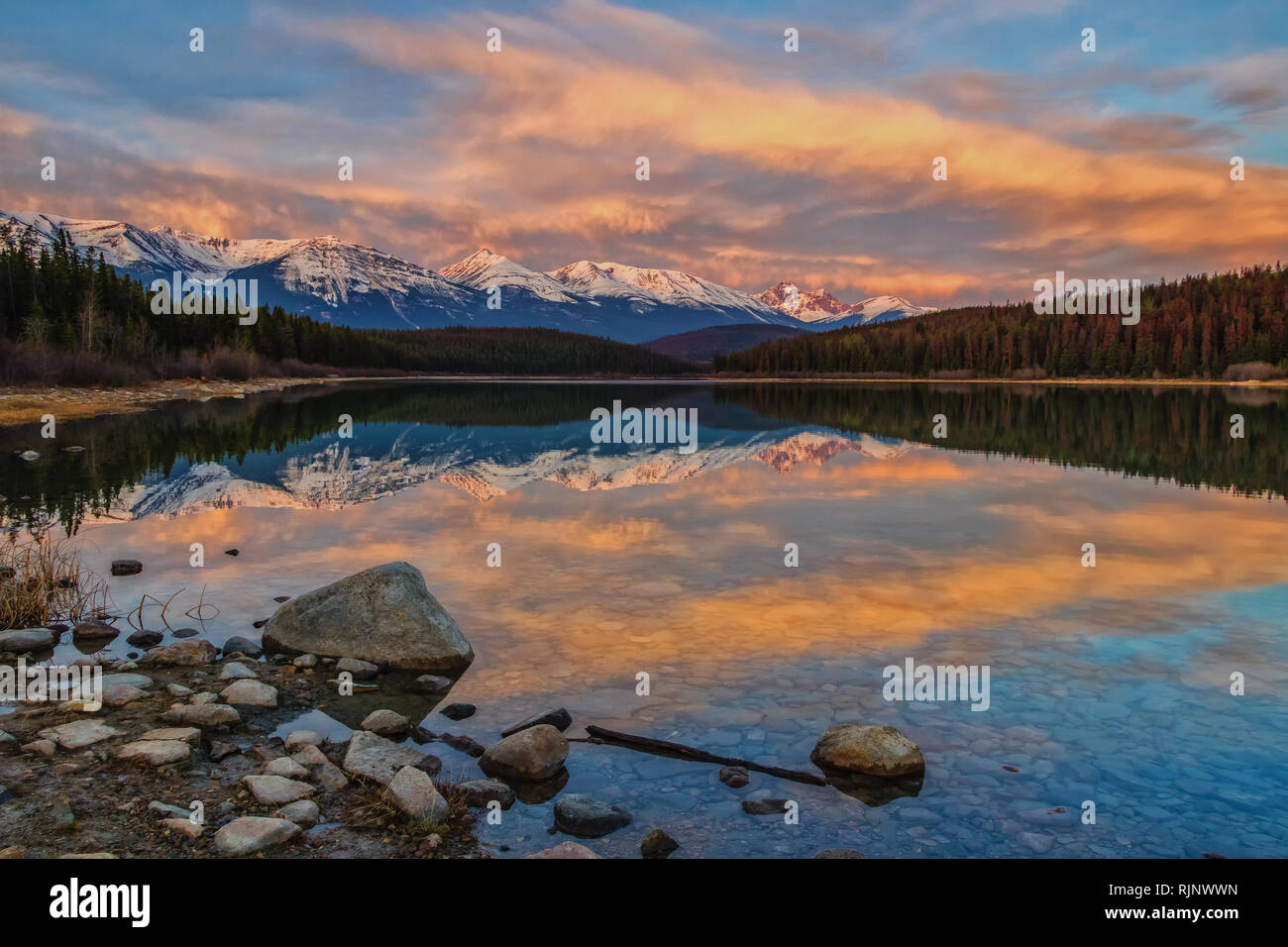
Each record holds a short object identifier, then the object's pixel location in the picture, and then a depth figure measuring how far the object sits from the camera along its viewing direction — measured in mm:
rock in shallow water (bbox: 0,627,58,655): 11297
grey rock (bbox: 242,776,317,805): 7176
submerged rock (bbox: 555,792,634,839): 7047
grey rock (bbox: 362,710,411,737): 9109
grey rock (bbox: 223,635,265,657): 11578
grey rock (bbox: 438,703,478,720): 9664
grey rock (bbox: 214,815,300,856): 6280
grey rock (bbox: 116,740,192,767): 7867
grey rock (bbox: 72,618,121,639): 12141
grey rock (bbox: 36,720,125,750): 8125
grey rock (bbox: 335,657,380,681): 11000
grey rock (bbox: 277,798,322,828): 6891
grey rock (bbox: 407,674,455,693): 10484
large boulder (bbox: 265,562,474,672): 11336
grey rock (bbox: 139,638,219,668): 10836
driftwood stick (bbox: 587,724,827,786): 8047
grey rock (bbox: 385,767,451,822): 7027
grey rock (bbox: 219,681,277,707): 9719
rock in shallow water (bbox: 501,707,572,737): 9109
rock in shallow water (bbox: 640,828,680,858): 6648
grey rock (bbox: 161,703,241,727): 8953
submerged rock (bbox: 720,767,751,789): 7902
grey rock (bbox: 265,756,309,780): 7680
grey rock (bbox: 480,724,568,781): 8094
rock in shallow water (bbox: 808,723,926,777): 8070
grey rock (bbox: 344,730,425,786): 7773
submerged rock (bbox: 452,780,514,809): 7469
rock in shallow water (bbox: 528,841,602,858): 6320
